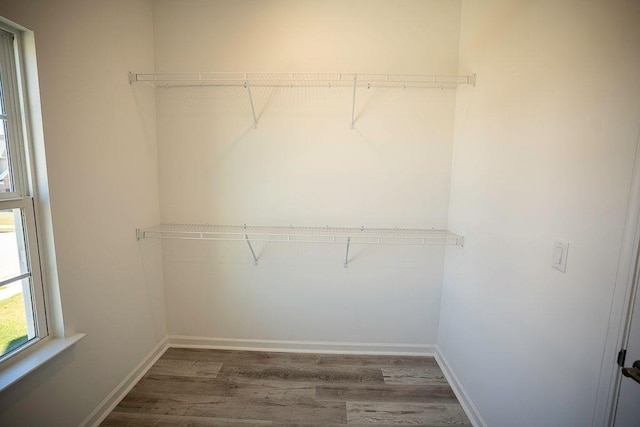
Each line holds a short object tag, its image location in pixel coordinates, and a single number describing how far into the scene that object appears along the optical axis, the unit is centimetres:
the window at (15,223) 118
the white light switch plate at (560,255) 105
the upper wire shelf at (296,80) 194
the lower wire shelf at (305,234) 200
